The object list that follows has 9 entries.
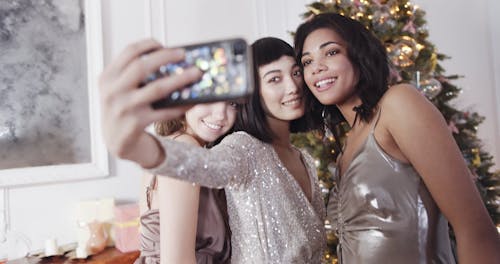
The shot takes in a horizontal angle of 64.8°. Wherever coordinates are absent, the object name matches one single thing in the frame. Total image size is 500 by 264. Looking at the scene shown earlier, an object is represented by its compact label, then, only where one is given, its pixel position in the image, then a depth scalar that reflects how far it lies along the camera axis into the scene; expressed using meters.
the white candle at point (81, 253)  2.32
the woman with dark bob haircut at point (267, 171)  0.82
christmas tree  2.60
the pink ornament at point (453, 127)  2.82
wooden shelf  2.26
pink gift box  2.46
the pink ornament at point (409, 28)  2.72
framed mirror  2.39
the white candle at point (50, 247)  2.33
